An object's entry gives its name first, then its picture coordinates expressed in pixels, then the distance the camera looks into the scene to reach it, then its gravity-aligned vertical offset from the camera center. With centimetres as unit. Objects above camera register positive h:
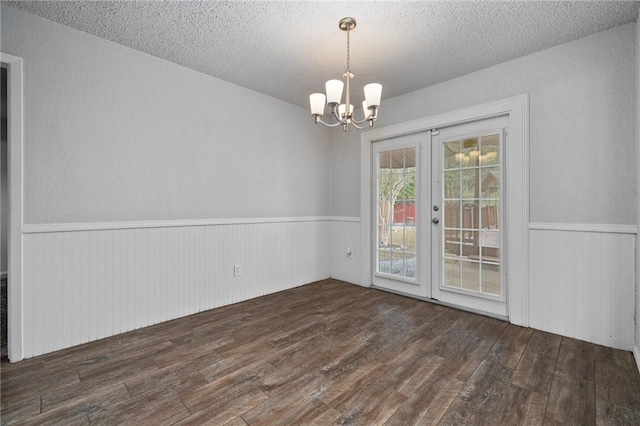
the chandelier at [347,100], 197 +79
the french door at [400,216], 339 -7
